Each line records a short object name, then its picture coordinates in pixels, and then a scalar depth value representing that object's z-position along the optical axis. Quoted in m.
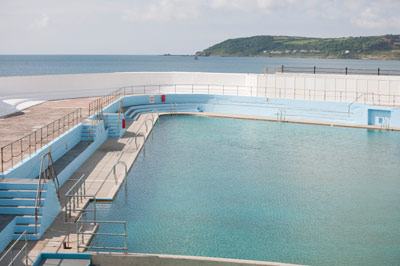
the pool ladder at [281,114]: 31.17
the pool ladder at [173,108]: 33.41
